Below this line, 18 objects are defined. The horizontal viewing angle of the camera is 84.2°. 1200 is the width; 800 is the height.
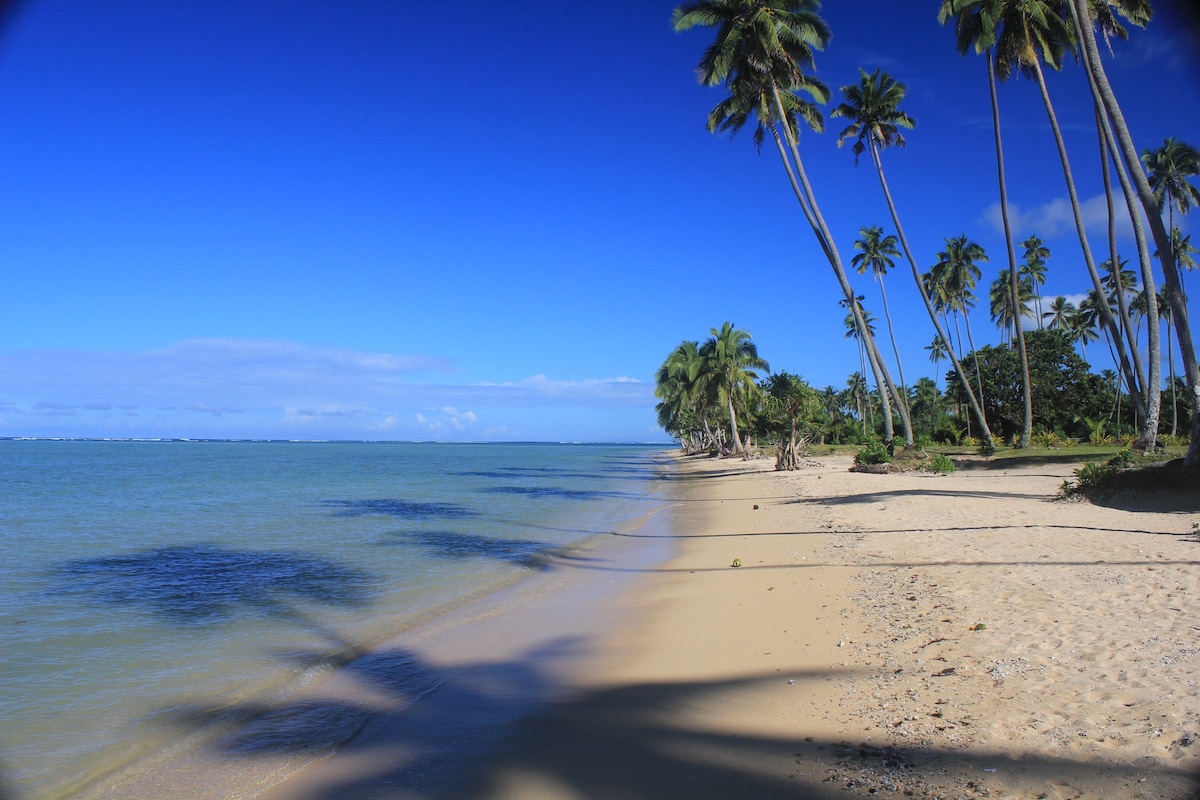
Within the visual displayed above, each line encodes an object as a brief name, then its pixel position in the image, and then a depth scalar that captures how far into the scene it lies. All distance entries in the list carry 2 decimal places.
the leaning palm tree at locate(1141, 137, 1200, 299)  34.47
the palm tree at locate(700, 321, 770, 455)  52.56
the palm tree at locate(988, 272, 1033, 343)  60.34
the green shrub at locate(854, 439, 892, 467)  29.20
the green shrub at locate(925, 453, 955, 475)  26.53
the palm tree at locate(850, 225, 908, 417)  54.72
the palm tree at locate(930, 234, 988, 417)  57.44
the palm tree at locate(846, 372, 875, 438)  93.25
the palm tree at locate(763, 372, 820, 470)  38.72
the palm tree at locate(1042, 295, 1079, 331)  66.69
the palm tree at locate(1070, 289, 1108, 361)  56.95
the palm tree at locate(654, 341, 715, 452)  56.62
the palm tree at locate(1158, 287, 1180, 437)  40.03
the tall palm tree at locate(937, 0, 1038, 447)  22.55
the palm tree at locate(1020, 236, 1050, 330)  59.19
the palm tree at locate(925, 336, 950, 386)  80.16
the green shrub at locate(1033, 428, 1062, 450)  35.91
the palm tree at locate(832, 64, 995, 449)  30.44
